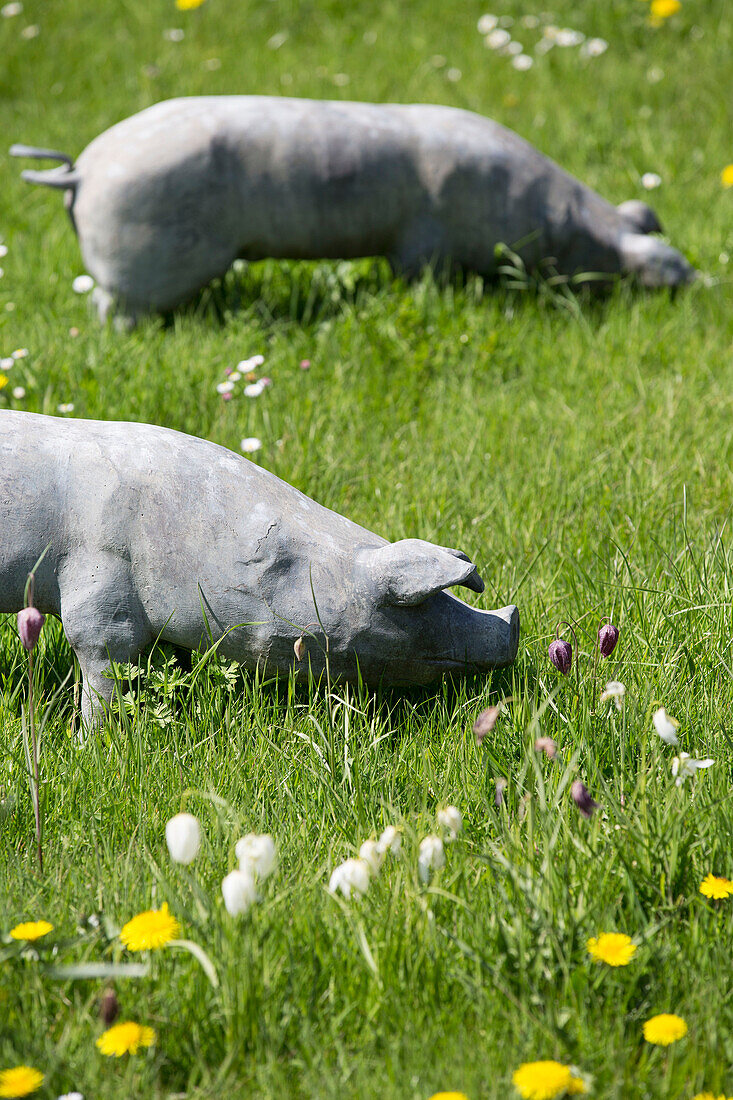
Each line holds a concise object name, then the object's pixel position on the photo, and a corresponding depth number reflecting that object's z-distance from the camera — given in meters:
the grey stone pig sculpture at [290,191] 10.04
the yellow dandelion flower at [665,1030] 6.85
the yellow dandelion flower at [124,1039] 6.82
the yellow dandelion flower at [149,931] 6.89
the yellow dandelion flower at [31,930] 6.89
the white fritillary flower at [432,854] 6.92
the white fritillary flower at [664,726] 6.98
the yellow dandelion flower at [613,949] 6.88
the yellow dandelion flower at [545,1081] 6.78
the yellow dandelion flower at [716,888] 6.96
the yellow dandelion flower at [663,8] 17.35
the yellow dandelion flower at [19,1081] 6.79
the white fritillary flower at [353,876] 6.90
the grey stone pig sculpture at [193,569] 7.21
